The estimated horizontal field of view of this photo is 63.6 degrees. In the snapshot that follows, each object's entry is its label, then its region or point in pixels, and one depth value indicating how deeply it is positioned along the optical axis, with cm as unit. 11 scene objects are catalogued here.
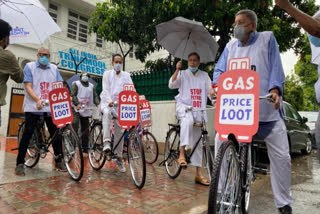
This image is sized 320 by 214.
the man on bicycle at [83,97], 652
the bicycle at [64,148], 410
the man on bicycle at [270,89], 249
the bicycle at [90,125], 527
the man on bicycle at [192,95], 420
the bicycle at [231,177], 199
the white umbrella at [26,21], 438
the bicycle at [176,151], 395
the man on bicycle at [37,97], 434
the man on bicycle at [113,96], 465
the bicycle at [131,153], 377
